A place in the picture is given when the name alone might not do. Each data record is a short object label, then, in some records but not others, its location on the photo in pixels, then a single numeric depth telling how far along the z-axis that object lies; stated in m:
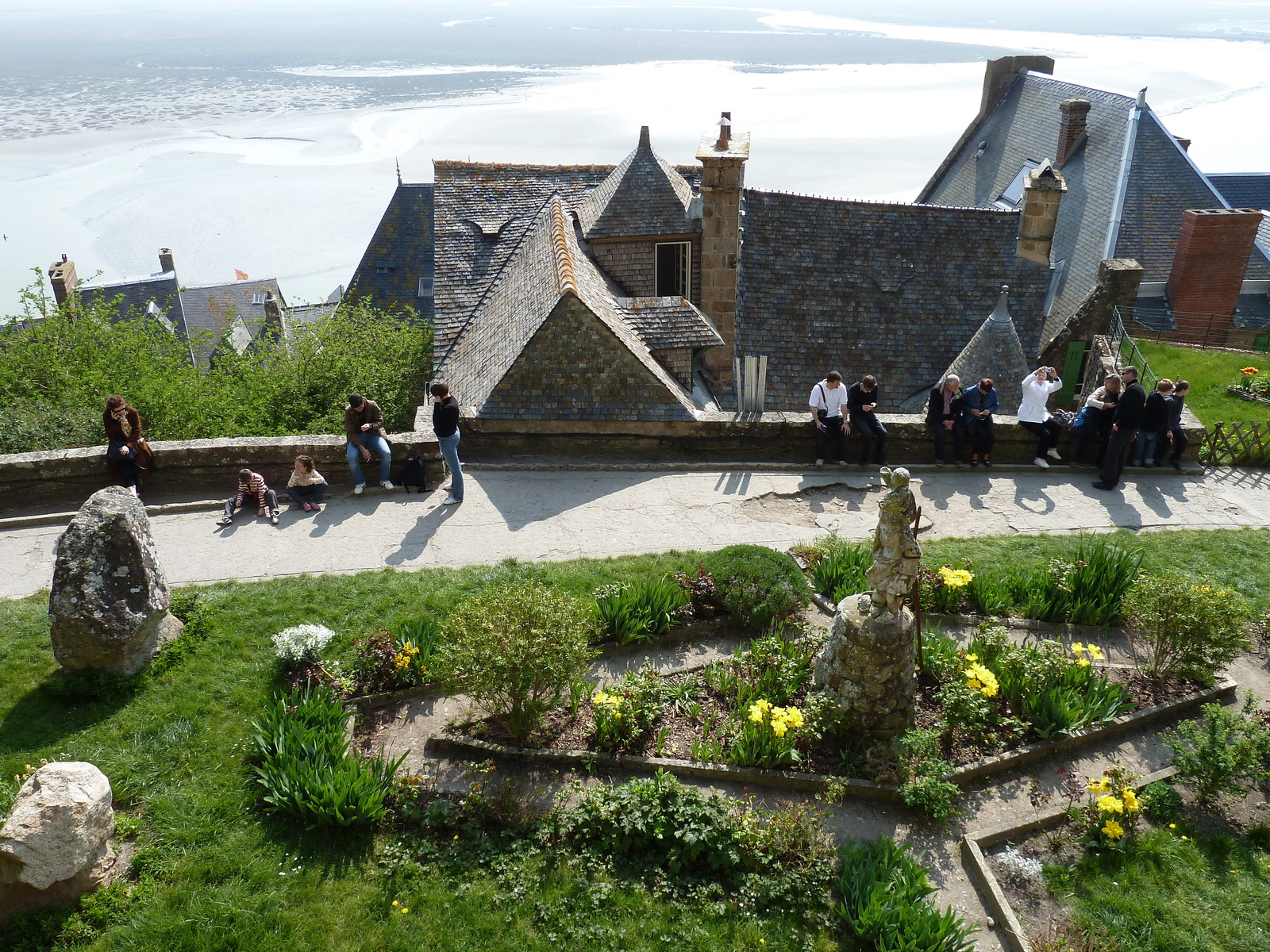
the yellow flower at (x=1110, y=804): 7.46
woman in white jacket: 13.73
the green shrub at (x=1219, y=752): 7.83
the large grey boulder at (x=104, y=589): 8.38
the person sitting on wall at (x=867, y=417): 13.62
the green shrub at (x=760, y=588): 9.84
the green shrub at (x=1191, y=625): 9.02
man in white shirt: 13.68
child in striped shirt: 12.09
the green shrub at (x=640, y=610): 9.62
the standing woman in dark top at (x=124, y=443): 11.85
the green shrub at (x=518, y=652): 7.91
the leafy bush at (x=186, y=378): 15.48
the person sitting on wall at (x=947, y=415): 13.60
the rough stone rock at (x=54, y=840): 6.41
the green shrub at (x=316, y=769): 7.30
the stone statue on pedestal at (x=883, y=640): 7.70
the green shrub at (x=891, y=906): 6.55
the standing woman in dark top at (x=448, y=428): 12.35
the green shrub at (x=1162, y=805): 7.89
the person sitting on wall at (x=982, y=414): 13.66
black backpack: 12.73
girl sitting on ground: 12.27
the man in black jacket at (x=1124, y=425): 12.95
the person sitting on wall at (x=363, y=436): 12.46
